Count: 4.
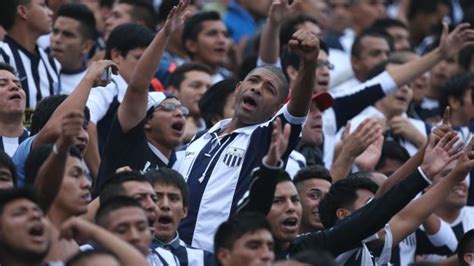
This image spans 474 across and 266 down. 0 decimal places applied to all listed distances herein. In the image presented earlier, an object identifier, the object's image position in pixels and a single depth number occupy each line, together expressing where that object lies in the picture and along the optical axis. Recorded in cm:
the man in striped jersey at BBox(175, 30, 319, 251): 1922
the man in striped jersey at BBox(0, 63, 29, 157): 1970
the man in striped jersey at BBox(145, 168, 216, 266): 1838
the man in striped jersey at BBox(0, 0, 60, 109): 2261
